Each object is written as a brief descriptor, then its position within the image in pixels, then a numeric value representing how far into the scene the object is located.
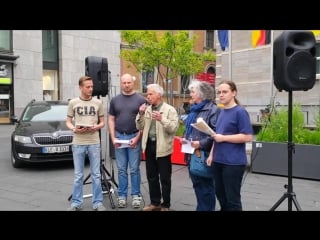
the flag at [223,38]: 15.75
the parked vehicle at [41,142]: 7.85
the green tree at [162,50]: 16.80
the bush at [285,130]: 7.42
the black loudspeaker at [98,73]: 5.78
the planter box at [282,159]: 7.01
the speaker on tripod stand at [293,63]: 4.38
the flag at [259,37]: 16.50
